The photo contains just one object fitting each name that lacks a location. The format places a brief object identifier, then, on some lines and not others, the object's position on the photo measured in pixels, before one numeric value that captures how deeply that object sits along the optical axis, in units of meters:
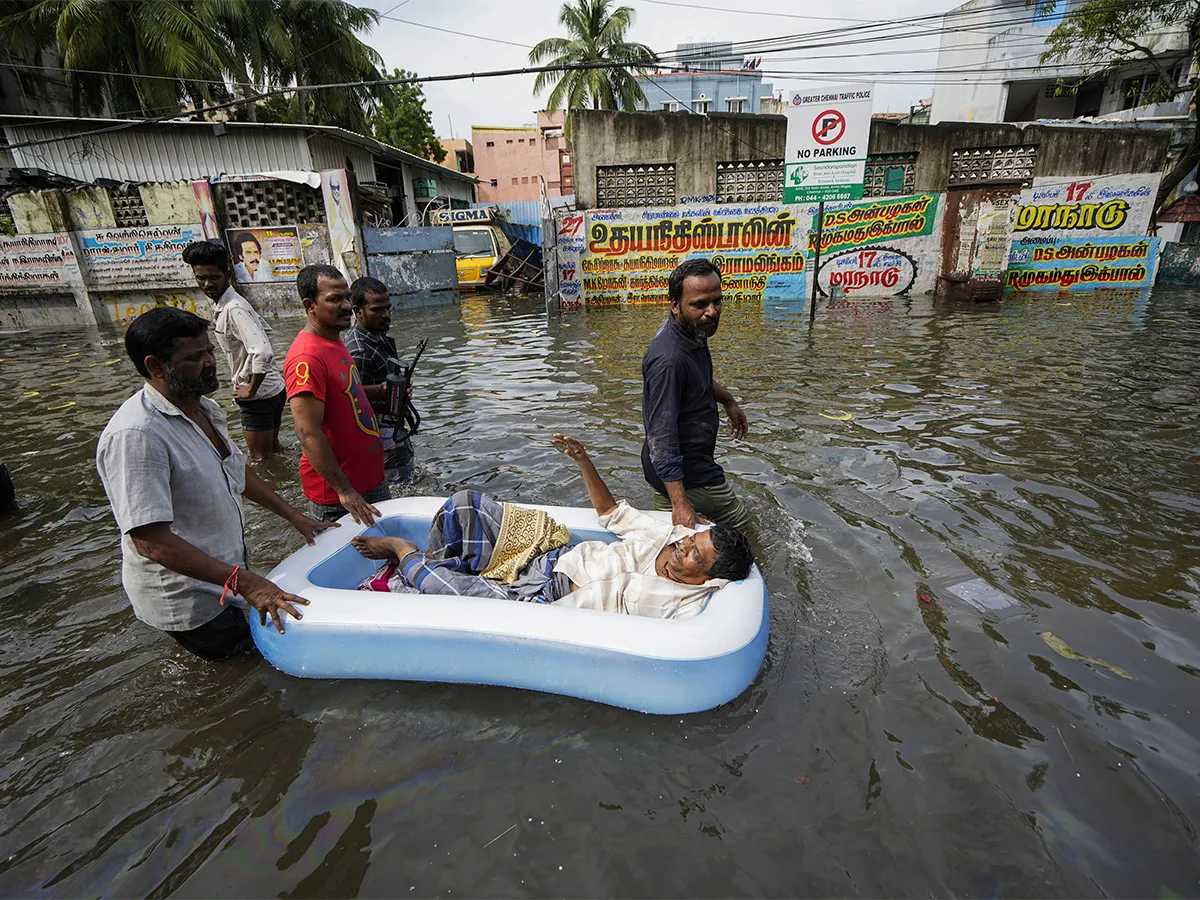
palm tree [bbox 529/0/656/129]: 24.22
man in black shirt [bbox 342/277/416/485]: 3.82
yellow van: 18.66
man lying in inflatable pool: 2.80
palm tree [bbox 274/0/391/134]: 21.97
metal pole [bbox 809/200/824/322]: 10.87
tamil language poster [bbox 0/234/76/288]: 14.09
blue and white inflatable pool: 2.39
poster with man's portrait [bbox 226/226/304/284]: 14.24
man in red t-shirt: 2.95
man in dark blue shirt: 2.98
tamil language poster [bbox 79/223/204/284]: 14.20
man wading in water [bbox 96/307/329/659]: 2.12
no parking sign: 10.55
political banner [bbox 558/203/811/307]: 14.08
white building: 22.36
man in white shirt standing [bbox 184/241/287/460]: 4.27
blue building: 44.62
